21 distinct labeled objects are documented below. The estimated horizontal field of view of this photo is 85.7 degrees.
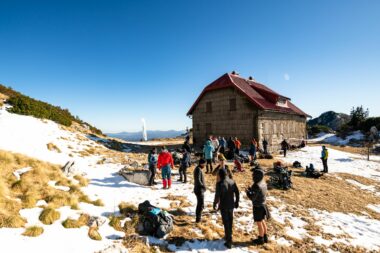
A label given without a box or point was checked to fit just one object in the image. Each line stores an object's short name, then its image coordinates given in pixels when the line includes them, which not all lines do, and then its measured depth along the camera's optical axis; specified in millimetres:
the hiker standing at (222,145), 18781
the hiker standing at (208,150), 12578
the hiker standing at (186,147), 12370
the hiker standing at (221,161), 7750
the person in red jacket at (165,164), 9633
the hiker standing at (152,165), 10148
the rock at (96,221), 5849
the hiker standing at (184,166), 10738
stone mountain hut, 22250
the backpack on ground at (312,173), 14141
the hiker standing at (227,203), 5598
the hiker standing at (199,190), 6680
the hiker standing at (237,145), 17656
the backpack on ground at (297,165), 16716
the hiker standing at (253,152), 16473
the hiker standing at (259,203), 5766
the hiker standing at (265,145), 20248
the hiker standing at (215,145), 17309
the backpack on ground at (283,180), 11101
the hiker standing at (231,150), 17703
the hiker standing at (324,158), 15559
